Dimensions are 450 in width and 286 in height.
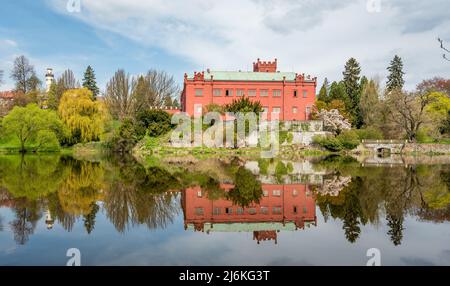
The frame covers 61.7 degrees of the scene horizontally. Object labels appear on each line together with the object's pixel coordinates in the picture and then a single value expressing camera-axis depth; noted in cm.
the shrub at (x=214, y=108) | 4009
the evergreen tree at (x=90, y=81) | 5798
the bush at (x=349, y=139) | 3844
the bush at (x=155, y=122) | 4019
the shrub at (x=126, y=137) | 3794
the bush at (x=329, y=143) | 3831
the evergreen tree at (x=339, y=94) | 4891
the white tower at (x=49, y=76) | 8725
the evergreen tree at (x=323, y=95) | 5022
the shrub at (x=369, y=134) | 4106
